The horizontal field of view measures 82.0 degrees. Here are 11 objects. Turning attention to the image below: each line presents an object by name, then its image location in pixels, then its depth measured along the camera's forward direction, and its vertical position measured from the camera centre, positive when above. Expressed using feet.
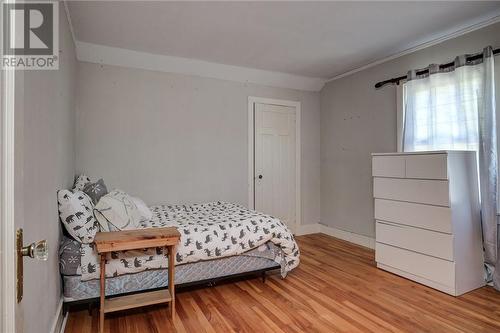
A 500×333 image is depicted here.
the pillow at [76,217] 7.18 -1.18
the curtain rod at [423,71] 9.24 +3.63
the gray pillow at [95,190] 8.91 -0.66
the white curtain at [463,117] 8.99 +1.74
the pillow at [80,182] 9.53 -0.41
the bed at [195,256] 7.34 -2.52
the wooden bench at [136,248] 6.88 -1.91
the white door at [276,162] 14.85 +0.33
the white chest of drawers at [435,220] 8.86 -1.76
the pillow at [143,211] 9.76 -1.42
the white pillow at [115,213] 7.91 -1.24
